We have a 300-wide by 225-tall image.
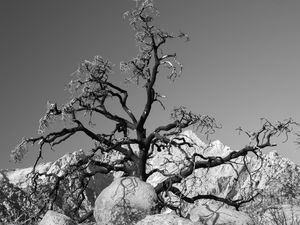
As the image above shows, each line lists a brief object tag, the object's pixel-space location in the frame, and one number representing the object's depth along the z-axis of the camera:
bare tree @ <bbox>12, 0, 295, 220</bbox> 18.48
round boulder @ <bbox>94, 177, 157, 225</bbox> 12.98
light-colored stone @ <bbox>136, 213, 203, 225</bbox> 10.20
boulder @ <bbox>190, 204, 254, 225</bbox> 12.38
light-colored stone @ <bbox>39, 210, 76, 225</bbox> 13.35
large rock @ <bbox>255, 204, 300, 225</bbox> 13.39
